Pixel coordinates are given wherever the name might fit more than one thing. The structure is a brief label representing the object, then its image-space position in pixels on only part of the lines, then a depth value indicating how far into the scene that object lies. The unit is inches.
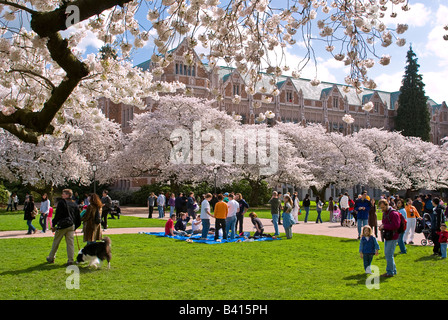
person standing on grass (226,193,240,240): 673.6
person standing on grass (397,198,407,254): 538.9
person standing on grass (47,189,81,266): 438.7
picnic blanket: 653.3
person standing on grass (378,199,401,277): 395.5
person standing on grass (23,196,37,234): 725.3
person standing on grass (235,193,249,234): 748.8
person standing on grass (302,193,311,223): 1069.8
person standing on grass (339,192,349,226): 966.6
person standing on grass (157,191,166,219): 1147.3
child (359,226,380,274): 396.8
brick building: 2142.7
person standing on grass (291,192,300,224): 984.3
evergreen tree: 2861.7
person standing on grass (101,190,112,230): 765.3
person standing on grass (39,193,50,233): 750.5
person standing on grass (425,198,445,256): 581.6
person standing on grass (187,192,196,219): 975.2
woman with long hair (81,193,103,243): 468.8
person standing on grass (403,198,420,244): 630.5
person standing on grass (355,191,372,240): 646.5
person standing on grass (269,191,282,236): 720.3
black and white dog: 416.5
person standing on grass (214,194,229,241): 653.3
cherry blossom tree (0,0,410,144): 239.5
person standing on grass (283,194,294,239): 677.3
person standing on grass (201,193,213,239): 657.6
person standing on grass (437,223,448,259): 497.4
